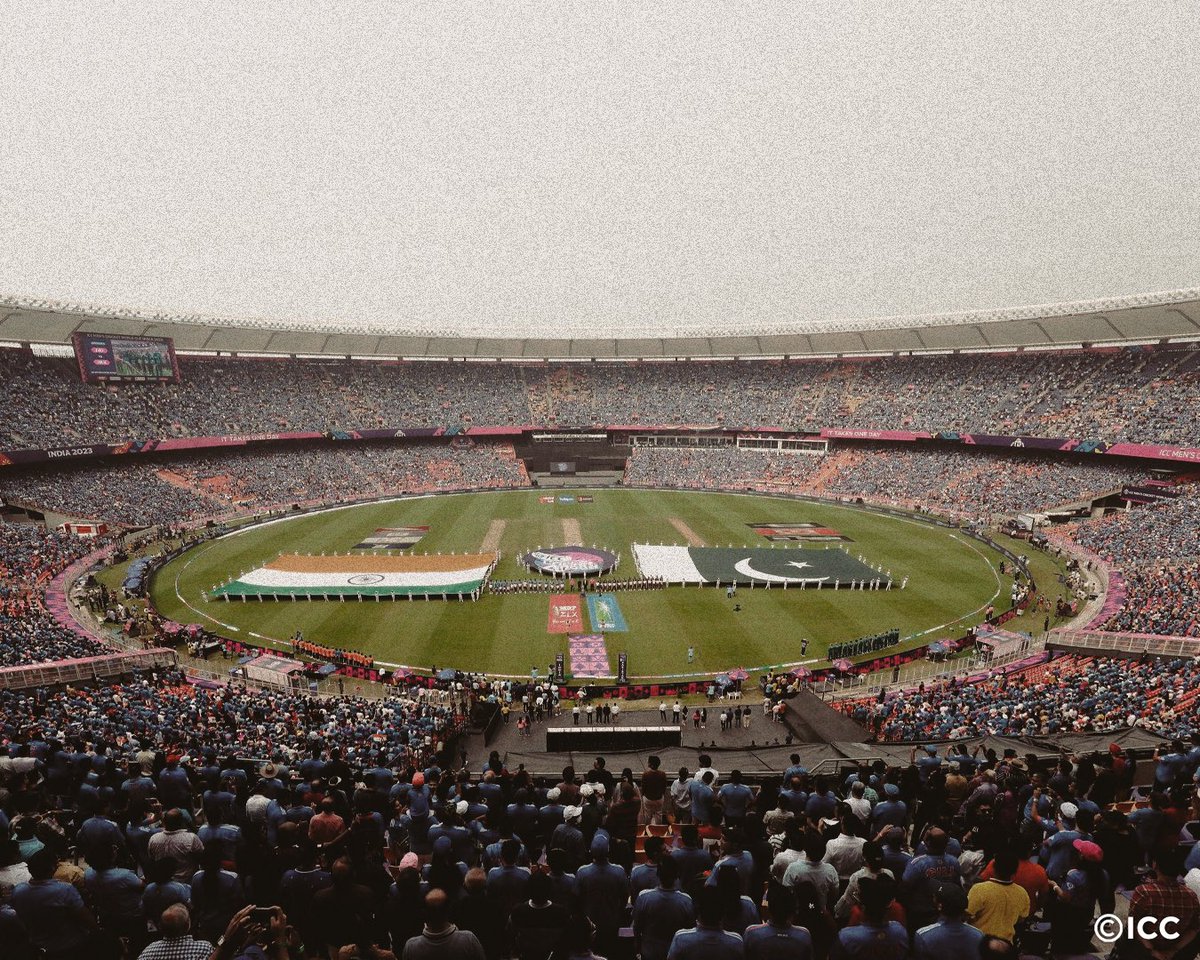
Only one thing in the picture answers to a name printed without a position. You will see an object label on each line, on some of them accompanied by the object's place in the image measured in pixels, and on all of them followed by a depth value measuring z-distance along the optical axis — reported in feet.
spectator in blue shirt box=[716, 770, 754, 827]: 29.91
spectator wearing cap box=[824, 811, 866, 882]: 22.40
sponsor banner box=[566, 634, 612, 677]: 89.76
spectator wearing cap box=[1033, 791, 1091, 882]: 23.43
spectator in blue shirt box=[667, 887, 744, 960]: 15.96
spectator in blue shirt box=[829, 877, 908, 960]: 16.31
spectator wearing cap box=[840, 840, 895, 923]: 19.65
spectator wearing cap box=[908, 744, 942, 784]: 36.58
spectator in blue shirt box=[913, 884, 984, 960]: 16.21
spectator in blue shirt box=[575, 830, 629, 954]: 21.03
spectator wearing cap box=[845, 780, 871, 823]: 28.81
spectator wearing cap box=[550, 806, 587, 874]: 24.57
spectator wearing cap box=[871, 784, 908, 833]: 28.04
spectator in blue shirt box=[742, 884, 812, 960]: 16.07
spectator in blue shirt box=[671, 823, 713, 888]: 22.37
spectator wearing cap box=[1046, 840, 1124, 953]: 18.94
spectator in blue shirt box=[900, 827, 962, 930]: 20.76
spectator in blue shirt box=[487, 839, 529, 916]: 20.79
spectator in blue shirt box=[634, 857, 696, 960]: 18.61
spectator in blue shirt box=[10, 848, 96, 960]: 18.03
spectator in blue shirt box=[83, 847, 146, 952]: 20.38
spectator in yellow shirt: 18.06
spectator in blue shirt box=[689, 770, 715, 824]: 29.99
